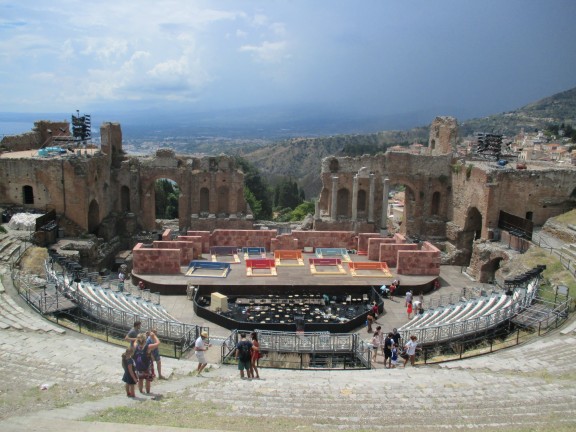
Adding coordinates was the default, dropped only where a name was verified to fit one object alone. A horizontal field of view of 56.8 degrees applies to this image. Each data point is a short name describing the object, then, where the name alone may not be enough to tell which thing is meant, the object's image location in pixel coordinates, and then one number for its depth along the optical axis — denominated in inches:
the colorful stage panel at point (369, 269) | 1162.0
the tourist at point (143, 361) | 507.5
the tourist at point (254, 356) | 613.9
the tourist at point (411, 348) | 709.9
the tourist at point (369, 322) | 887.7
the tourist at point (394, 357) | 724.7
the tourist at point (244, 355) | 598.9
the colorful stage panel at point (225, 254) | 1233.4
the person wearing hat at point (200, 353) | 638.5
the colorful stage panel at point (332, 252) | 1285.7
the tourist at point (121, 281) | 1024.9
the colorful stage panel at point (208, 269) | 1125.1
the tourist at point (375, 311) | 949.2
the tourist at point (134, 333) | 554.6
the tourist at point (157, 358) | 563.0
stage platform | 1068.5
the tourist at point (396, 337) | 731.4
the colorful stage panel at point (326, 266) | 1159.6
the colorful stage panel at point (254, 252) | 1279.5
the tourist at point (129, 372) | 487.8
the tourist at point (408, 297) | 995.9
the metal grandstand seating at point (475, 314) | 786.2
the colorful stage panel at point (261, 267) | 1147.9
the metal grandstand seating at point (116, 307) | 786.2
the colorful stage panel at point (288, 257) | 1238.3
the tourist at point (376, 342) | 752.3
